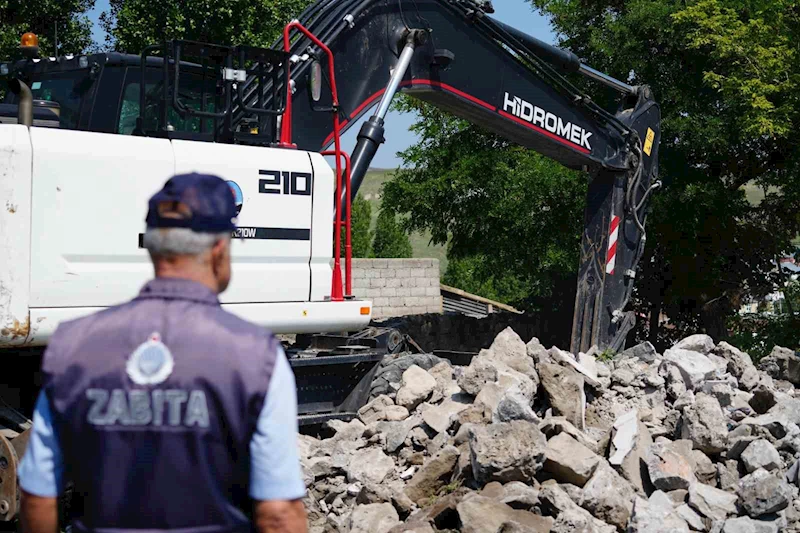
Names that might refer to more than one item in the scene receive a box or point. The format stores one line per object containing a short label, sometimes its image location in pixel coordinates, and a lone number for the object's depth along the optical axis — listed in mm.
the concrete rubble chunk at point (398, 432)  7133
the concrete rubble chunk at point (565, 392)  7355
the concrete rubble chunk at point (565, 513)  5645
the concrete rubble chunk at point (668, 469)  6430
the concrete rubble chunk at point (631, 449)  6578
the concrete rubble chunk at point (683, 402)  7861
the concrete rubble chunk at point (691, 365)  8617
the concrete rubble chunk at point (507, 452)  6039
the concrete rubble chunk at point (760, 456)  6730
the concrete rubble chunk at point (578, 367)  7906
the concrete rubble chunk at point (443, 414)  7251
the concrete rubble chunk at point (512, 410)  6605
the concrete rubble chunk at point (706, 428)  6992
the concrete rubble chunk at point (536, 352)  8062
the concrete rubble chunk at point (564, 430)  6777
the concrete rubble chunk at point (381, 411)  7643
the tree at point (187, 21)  19109
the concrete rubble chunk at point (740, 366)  8922
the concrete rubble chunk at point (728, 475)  6715
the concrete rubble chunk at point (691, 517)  6141
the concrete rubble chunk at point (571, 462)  6227
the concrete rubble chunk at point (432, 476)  6348
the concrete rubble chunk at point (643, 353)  9391
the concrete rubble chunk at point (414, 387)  7824
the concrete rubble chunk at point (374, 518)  5934
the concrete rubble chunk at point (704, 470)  6820
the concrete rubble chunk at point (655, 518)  5789
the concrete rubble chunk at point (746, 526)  5941
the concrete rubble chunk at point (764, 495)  6195
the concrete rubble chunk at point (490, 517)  5531
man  2209
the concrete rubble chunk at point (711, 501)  6293
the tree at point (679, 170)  14219
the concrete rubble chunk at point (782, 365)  9988
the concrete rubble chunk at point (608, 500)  6035
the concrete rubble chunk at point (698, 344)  9578
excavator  6020
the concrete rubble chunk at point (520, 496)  5836
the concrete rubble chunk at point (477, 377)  7652
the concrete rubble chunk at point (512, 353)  7895
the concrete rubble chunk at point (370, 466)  6664
